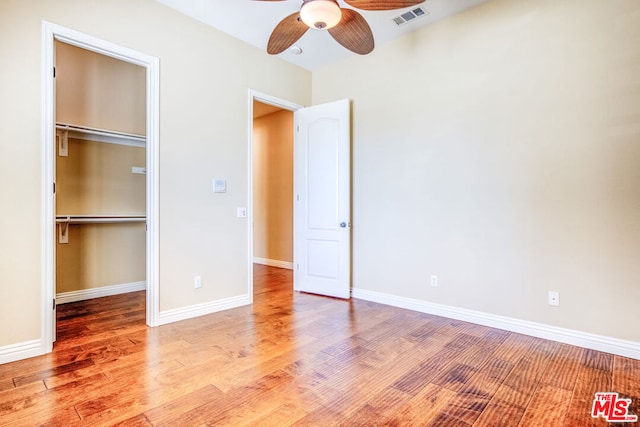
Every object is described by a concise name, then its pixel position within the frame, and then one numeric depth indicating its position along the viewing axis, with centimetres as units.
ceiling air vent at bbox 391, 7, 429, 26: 319
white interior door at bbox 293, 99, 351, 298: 402
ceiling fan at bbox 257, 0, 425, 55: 218
